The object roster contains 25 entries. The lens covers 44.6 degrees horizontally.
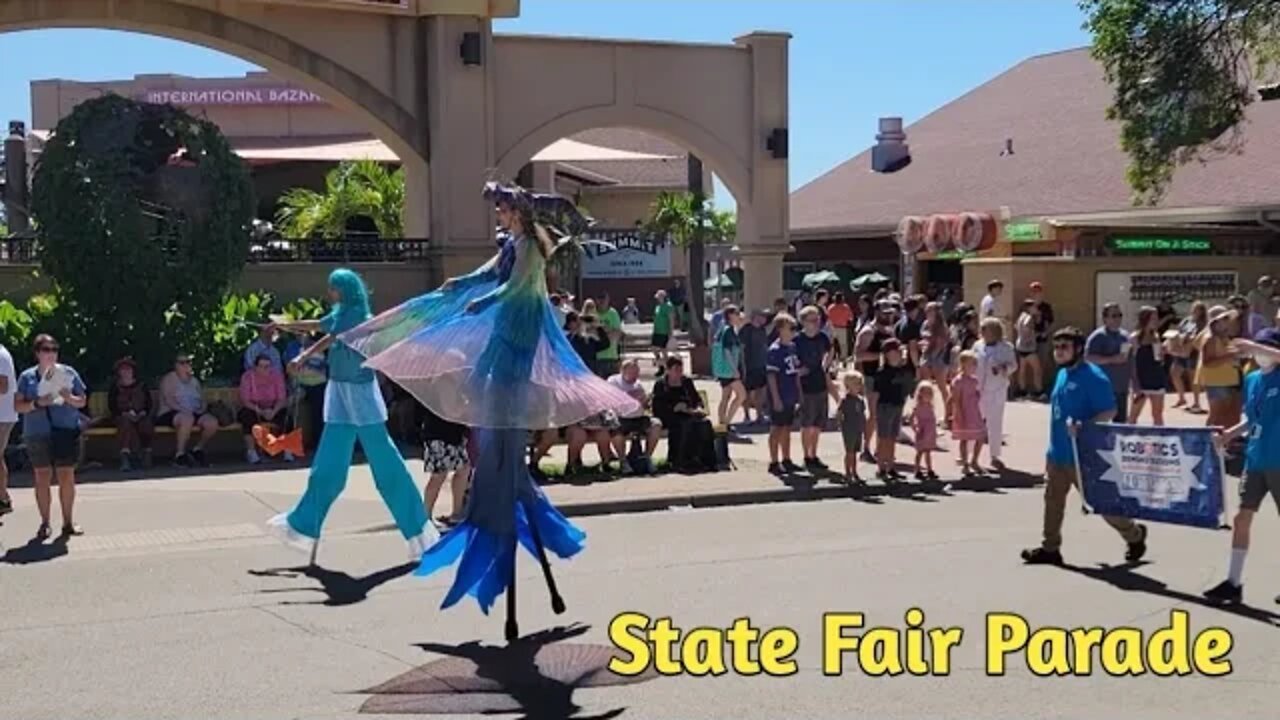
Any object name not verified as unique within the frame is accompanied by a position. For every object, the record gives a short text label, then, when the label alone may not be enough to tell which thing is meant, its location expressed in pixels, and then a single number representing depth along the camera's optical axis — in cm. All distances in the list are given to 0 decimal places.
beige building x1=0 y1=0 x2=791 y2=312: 1895
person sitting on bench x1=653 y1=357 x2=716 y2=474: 1546
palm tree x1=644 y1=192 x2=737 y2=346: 3259
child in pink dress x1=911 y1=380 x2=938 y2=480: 1498
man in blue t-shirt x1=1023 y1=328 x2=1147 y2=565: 1016
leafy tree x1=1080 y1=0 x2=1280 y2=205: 2694
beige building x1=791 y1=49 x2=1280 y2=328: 2430
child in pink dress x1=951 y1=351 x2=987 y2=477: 1534
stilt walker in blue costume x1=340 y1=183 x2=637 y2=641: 805
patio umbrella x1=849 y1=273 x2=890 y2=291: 3684
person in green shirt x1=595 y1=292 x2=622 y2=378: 1836
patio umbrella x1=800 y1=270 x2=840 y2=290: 3869
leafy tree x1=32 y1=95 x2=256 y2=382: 1641
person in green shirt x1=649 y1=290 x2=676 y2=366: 2778
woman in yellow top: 1565
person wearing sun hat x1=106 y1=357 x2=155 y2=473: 1571
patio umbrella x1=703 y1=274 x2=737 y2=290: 4937
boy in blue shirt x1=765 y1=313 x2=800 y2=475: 1524
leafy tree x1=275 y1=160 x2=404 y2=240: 3200
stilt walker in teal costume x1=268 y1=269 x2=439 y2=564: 1009
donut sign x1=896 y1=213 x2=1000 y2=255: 2655
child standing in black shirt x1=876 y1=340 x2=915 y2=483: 1497
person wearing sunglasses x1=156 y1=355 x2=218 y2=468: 1603
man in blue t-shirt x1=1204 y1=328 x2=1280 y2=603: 898
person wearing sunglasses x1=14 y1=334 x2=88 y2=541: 1178
